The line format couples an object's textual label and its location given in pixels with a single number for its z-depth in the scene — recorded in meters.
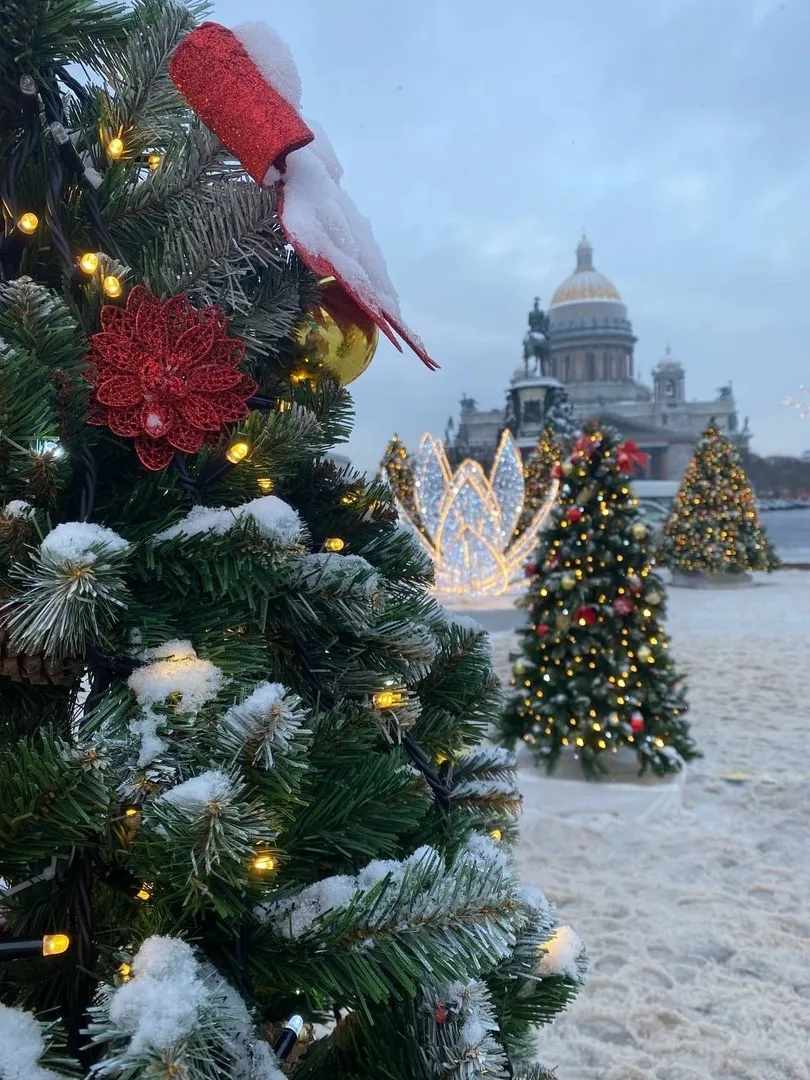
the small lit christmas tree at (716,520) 15.59
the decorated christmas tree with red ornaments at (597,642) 4.61
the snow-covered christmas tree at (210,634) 0.74
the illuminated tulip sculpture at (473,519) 11.45
